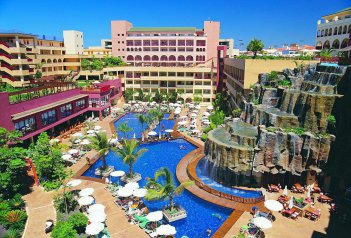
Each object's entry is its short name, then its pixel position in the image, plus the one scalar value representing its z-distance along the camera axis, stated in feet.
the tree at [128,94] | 239.91
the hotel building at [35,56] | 183.21
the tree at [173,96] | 237.04
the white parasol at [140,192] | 83.10
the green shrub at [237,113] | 143.99
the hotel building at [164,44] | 288.92
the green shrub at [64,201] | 79.43
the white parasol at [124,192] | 83.50
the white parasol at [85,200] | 78.94
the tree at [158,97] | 226.58
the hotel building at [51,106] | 112.57
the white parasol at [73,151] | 119.75
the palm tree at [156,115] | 155.26
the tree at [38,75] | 204.11
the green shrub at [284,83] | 125.87
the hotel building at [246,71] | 145.07
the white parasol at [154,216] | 71.46
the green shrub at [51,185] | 82.40
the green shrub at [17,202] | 77.88
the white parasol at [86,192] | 83.35
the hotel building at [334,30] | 174.19
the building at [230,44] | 372.13
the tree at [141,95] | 240.94
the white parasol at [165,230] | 66.28
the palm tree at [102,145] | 104.90
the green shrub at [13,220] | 70.65
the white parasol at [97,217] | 70.14
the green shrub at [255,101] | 126.97
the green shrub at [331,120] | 93.65
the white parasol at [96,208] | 75.13
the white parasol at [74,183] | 88.35
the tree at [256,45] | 155.88
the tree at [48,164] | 88.94
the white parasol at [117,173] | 97.03
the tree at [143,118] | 147.13
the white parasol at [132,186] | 86.82
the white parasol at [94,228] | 65.46
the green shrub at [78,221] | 69.31
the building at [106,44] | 382.92
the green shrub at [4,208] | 72.37
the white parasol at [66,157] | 111.94
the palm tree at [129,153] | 98.64
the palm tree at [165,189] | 77.56
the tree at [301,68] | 134.15
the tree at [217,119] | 141.99
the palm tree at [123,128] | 139.13
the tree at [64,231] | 63.05
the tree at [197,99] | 237.45
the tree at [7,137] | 90.74
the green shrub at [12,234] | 64.95
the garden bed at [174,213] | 76.95
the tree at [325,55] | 143.13
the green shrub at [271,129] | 98.12
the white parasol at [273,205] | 75.72
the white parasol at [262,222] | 68.13
